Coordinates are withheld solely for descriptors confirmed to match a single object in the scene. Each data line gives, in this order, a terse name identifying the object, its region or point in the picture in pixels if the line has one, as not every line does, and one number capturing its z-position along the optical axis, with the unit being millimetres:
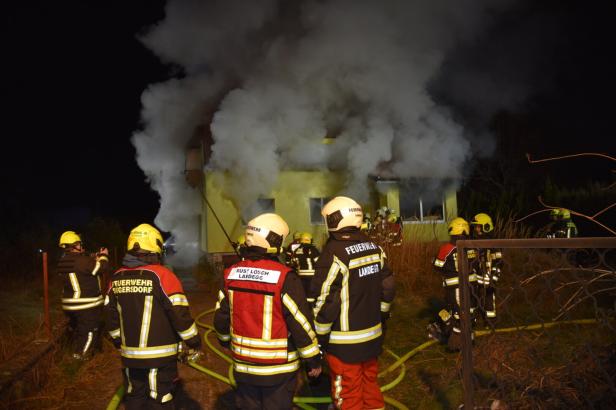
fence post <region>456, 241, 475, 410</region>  2734
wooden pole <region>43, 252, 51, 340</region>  5566
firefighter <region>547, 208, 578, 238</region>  9703
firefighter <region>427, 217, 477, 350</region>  5391
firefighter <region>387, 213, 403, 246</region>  10484
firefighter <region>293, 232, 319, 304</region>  7953
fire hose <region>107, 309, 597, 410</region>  4168
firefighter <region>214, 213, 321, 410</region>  2967
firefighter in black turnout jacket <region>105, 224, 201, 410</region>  3348
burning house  14508
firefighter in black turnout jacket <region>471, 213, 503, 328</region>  5789
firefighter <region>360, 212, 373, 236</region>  10777
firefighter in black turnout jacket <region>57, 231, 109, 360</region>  5676
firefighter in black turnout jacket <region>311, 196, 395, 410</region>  3445
